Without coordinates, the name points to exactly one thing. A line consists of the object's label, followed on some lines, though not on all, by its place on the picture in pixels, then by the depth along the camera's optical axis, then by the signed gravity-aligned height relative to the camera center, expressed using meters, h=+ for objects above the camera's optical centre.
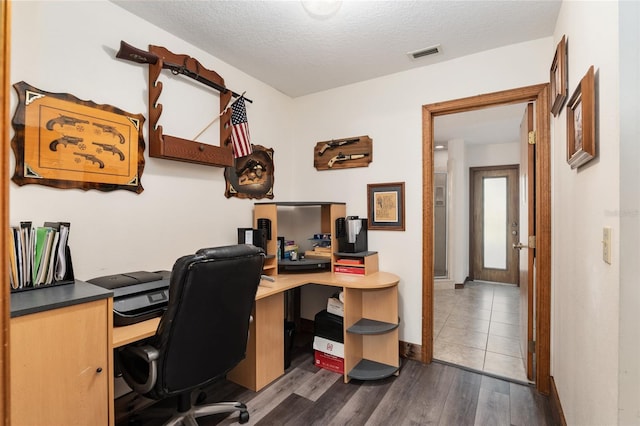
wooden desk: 2.17 -0.85
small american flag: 2.49 +0.66
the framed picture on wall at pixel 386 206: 2.69 +0.06
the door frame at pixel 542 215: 2.14 -0.02
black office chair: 1.37 -0.55
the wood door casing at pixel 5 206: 0.71 +0.02
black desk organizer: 1.45 -0.30
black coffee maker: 2.66 -0.19
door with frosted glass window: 5.22 -0.19
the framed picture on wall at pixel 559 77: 1.67 +0.78
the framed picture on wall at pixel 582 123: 1.13 +0.37
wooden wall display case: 1.50 +0.39
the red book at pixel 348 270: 2.57 -0.48
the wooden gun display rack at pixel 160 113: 1.98 +0.70
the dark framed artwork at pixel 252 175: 2.65 +0.35
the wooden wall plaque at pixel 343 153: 2.87 +0.58
